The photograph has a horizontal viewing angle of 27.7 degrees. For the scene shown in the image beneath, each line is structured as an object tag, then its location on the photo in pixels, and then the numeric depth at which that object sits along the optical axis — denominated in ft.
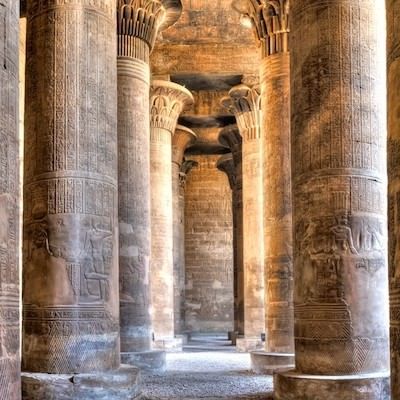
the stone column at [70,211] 25.99
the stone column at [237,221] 75.05
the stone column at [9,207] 15.81
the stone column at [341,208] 26.21
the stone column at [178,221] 77.61
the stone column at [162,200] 62.85
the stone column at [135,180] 42.83
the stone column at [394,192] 15.88
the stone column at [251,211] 60.75
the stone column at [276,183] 42.09
